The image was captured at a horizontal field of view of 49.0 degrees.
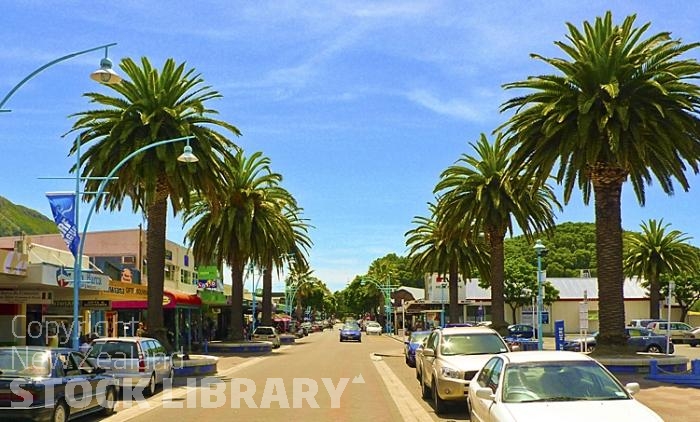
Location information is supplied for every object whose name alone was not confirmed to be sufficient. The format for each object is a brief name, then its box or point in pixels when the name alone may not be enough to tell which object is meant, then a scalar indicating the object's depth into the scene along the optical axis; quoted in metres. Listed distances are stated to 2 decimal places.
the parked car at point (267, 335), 54.94
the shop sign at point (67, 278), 27.38
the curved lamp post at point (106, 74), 19.22
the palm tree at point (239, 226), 46.69
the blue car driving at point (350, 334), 68.38
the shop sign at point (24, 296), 30.50
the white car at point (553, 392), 8.50
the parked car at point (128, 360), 18.91
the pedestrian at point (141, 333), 32.34
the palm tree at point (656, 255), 59.22
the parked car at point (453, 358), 15.16
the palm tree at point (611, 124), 24.69
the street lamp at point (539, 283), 31.73
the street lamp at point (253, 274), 65.32
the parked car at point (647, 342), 41.00
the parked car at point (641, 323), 55.74
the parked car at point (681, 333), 56.59
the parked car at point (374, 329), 94.31
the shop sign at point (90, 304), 36.25
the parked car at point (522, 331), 52.75
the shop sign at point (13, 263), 24.39
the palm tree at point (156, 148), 29.11
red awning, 44.84
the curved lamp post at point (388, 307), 96.94
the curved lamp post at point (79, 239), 23.25
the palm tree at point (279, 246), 48.84
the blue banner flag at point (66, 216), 24.05
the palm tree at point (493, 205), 39.78
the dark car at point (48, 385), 12.57
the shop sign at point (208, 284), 55.56
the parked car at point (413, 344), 31.32
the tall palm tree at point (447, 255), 50.72
